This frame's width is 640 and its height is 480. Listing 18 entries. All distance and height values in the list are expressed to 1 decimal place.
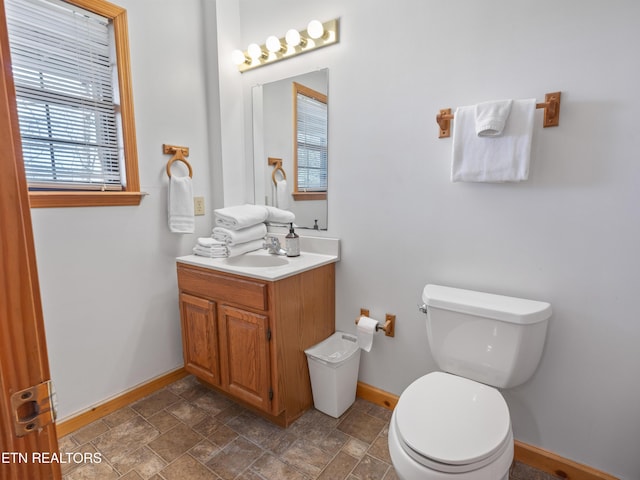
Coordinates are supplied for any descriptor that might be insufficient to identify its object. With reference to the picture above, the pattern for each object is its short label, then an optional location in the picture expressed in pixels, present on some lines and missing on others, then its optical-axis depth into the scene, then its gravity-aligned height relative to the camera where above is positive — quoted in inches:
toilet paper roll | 69.0 -30.1
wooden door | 14.4 -5.1
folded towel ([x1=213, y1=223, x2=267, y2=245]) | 74.7 -10.7
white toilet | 38.4 -29.8
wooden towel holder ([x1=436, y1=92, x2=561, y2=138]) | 49.1 +12.2
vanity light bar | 70.2 +33.2
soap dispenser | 76.1 -12.8
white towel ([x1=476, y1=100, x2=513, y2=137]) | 50.3 +11.3
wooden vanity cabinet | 62.4 -29.6
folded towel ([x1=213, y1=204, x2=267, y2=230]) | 75.1 -6.4
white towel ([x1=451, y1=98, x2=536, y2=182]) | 50.1 +6.6
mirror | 75.6 +10.8
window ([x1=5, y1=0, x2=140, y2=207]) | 58.1 +16.8
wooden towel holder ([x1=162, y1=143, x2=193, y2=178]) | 77.0 +8.5
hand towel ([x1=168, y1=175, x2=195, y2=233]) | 77.1 -3.9
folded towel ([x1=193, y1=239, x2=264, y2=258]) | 75.7 -14.2
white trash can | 67.6 -39.2
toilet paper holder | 69.3 -28.8
